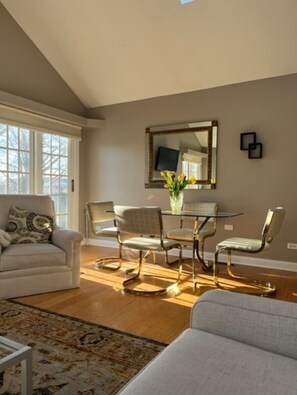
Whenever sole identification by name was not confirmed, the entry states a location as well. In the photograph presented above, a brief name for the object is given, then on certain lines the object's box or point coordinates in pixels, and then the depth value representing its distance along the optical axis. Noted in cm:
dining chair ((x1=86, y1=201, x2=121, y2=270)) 389
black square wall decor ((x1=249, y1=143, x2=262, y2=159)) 402
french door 424
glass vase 366
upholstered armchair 273
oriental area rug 153
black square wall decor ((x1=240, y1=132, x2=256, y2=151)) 407
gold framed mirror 438
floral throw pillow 305
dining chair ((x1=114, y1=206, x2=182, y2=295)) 290
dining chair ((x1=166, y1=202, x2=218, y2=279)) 363
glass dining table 327
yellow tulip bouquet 360
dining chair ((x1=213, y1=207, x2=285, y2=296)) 290
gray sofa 84
